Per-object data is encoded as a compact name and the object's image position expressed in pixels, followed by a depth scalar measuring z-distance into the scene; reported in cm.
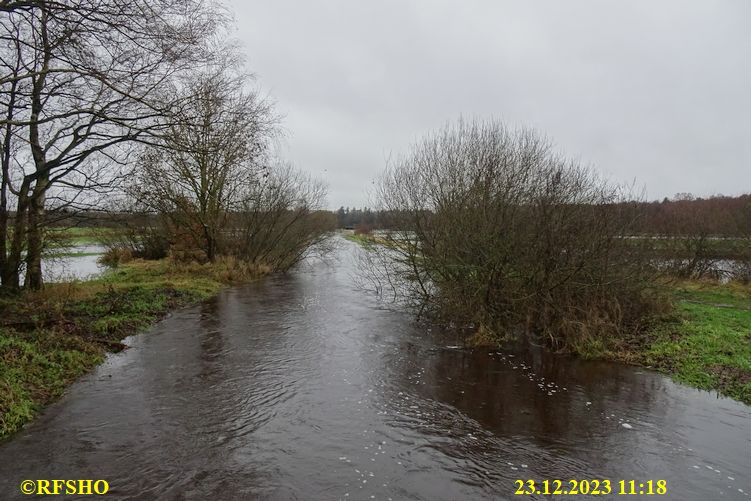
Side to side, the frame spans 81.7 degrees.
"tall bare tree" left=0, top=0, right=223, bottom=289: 680
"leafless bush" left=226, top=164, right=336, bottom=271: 2353
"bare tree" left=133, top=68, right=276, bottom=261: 1638
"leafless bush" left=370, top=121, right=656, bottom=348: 1081
